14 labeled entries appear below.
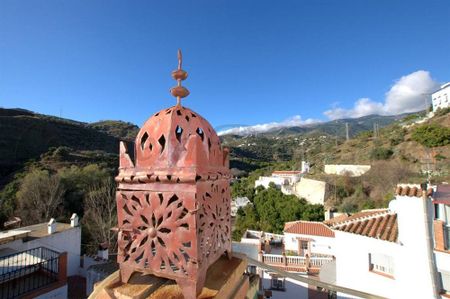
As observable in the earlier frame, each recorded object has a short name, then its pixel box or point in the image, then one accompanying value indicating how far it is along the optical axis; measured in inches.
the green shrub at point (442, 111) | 1417.7
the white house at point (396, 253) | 280.5
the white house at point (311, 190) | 979.9
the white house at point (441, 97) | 1654.2
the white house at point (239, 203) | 1096.2
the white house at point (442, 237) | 272.4
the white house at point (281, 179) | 1187.9
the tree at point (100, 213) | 629.9
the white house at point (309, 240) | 647.1
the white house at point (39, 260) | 268.0
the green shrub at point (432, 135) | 1037.8
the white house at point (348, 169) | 1142.2
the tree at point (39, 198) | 668.7
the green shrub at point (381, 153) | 1176.4
